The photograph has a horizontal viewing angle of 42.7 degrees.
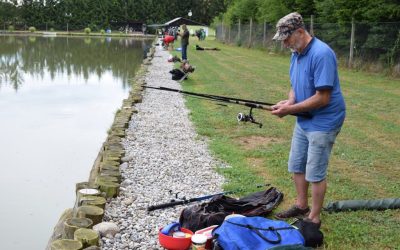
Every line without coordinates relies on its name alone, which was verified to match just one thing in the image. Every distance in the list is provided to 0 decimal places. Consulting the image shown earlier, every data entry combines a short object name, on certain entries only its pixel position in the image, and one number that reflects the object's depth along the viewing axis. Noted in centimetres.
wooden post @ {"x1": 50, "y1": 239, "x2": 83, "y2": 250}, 380
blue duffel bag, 371
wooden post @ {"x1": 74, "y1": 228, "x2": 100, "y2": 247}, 397
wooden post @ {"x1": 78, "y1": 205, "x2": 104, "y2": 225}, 454
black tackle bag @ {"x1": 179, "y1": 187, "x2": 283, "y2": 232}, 437
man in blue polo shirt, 404
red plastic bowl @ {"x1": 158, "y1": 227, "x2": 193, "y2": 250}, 406
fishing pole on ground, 503
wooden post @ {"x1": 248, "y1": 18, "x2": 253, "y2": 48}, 3503
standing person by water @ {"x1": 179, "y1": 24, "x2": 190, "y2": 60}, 1888
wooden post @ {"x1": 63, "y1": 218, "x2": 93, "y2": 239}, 420
